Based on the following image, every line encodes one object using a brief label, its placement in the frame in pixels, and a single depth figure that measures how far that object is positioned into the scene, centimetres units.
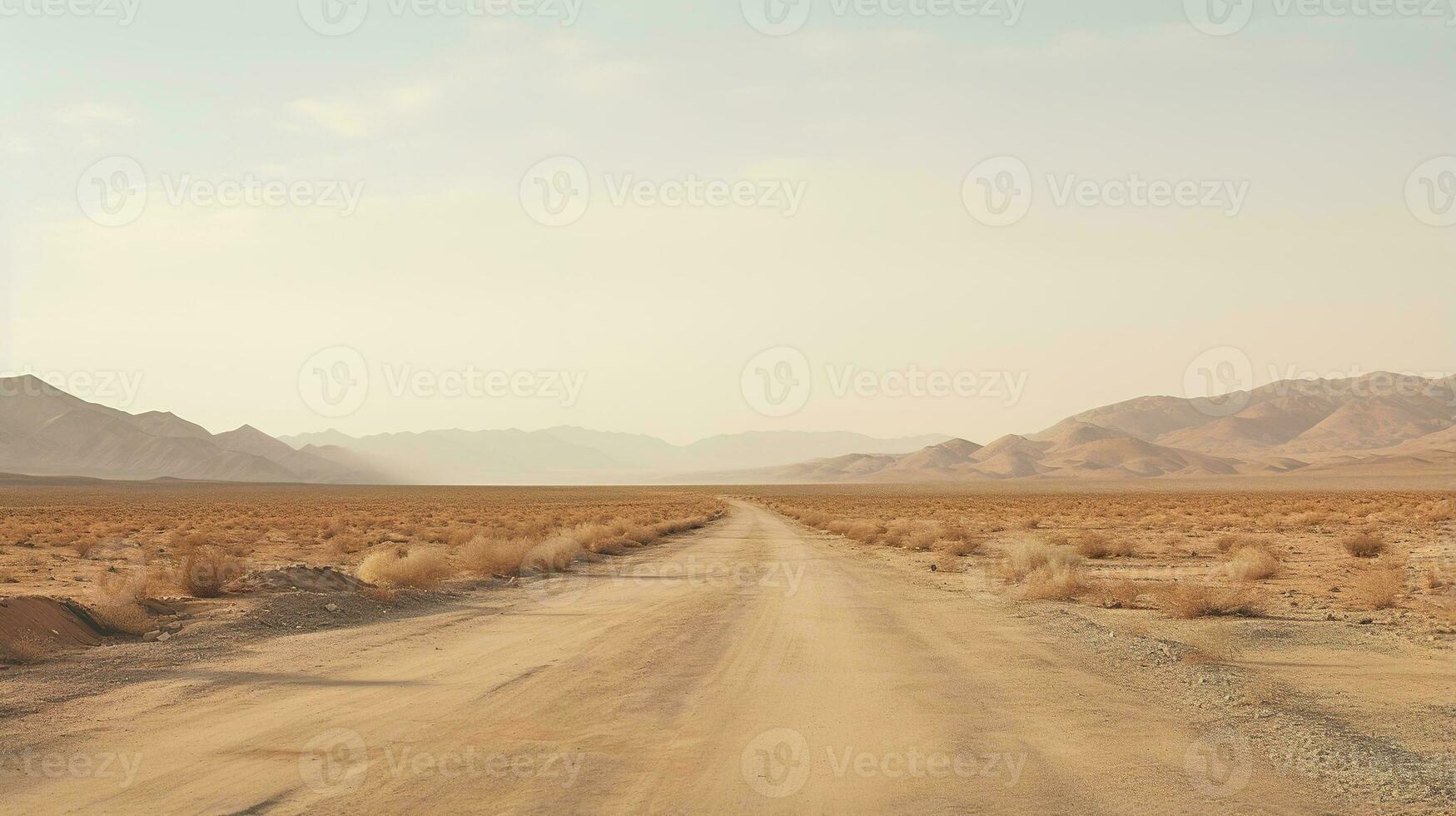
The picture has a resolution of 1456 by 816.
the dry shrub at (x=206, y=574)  1650
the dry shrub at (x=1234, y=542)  2745
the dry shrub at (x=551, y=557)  2409
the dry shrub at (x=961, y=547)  2823
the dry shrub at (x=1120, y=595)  1658
